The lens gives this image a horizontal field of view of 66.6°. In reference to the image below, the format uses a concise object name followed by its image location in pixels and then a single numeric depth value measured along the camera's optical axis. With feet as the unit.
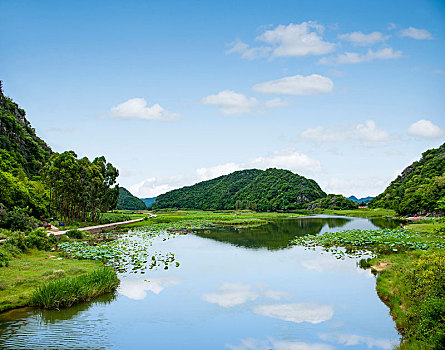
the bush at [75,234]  107.55
